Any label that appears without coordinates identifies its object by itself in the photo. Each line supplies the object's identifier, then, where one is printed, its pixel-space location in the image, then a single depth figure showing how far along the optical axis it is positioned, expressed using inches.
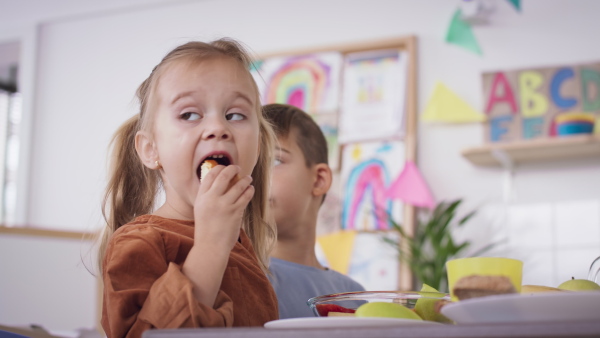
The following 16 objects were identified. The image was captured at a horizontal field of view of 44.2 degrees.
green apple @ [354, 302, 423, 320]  26.0
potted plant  117.4
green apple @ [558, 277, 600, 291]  32.1
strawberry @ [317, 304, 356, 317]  31.6
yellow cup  26.0
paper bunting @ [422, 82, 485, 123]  129.6
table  19.5
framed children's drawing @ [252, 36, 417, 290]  127.6
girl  30.2
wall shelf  114.9
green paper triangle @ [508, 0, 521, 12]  130.2
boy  61.4
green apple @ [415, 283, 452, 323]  31.2
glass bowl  32.3
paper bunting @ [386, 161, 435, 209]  126.7
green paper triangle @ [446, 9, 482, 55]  132.9
